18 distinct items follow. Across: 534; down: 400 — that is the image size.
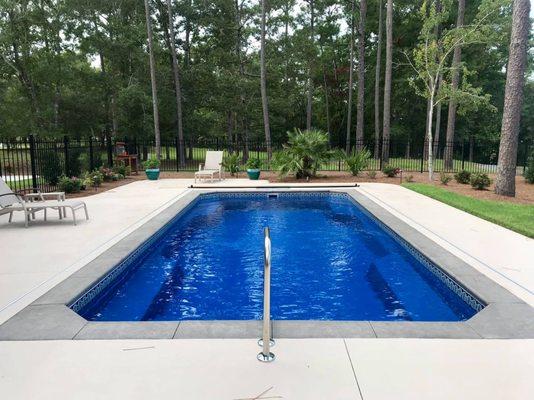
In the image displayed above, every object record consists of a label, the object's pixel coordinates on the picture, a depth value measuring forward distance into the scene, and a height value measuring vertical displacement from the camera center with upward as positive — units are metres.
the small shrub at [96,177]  12.14 -0.96
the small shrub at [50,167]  11.59 -0.64
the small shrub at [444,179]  12.83 -1.01
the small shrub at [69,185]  10.70 -1.05
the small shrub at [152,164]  14.66 -0.67
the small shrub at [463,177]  13.09 -0.97
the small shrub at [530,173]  13.29 -0.85
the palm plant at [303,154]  13.27 -0.28
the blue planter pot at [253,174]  14.12 -0.98
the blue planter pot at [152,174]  14.45 -1.02
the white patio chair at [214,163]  14.26 -0.62
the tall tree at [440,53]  12.65 +2.97
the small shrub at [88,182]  11.87 -1.08
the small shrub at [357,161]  14.59 -0.53
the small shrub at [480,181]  11.55 -0.97
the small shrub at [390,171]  14.63 -0.88
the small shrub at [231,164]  15.17 -0.68
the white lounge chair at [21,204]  6.86 -1.01
